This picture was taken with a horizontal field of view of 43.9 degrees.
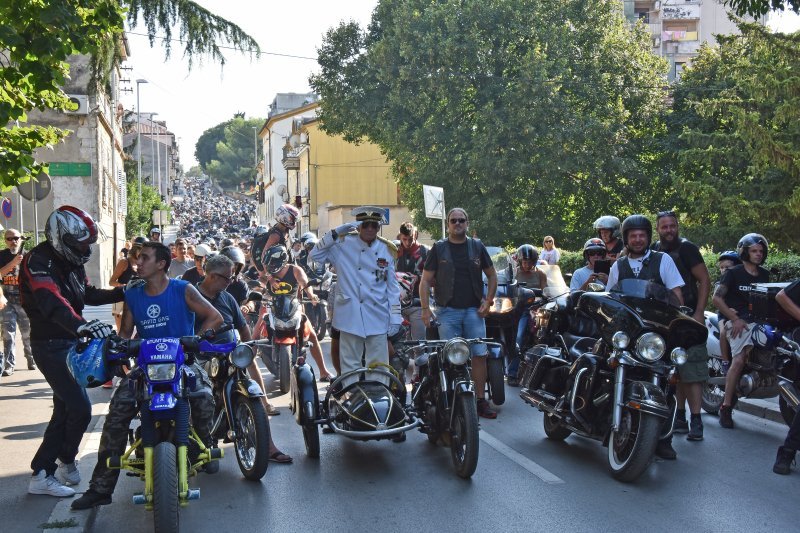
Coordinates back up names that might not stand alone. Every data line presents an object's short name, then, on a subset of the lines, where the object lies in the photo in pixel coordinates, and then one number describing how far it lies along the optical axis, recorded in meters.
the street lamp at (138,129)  51.45
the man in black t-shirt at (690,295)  8.23
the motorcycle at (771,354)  7.91
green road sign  16.08
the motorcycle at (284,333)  10.77
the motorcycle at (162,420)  5.13
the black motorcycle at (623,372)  6.63
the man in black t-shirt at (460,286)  9.27
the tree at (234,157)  155.25
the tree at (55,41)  7.50
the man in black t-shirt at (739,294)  8.83
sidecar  7.10
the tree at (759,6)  10.09
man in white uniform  8.04
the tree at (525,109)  33.28
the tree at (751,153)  18.22
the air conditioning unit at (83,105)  35.56
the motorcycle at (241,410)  6.57
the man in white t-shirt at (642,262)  7.90
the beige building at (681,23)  86.62
